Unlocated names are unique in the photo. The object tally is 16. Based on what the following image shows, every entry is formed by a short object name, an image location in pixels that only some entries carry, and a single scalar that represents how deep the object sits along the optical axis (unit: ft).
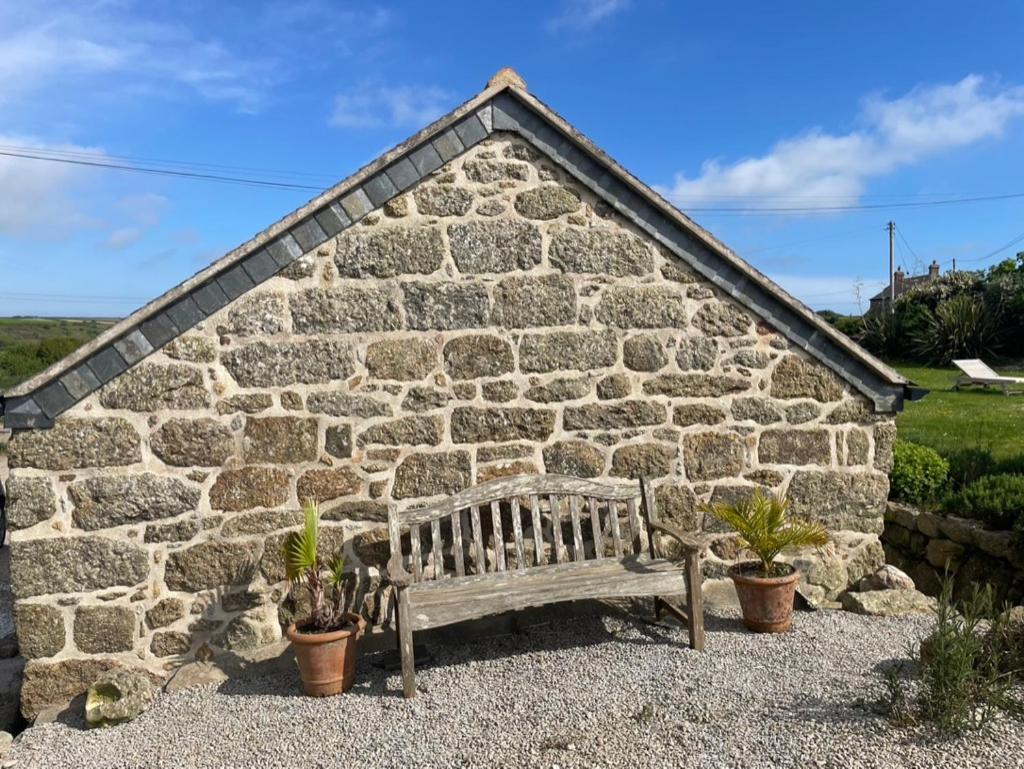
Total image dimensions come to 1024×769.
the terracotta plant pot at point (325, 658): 15.53
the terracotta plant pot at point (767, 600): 17.56
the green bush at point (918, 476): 25.70
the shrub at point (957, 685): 12.25
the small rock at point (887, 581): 19.76
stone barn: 16.31
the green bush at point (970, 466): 26.02
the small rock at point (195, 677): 16.42
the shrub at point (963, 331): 59.21
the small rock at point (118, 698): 15.28
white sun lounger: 44.14
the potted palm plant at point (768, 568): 17.60
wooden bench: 15.80
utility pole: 110.40
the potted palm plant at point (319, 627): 15.64
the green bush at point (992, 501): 22.25
